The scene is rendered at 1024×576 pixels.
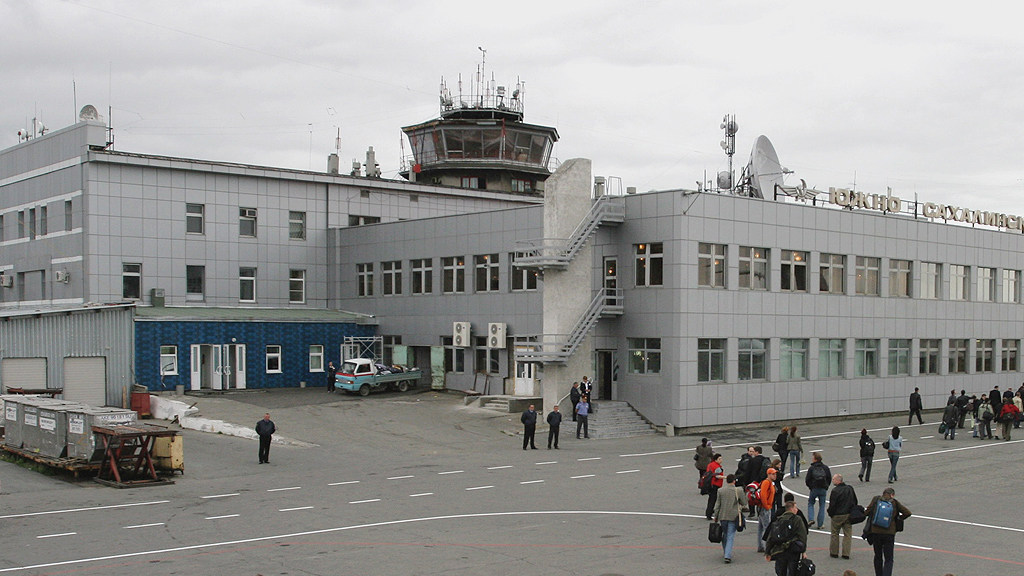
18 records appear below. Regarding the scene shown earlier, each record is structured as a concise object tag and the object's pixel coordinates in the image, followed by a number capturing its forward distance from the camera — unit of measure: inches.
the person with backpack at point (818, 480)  776.9
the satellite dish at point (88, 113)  1923.0
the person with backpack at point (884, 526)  604.1
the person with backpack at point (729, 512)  666.8
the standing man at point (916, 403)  1636.3
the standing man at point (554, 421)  1319.4
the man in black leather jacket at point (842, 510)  676.7
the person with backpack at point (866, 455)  1028.5
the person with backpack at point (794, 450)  1037.2
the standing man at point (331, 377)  1888.5
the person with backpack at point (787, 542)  566.9
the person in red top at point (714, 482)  772.6
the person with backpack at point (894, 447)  1024.3
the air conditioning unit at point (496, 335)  1804.9
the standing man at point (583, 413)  1427.2
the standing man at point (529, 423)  1299.2
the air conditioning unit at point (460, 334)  1877.5
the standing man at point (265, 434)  1169.4
